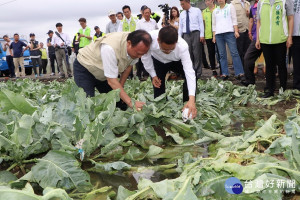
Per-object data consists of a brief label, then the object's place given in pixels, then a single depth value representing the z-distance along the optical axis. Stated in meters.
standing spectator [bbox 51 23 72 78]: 12.96
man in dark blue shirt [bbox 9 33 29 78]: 15.62
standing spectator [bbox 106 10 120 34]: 10.52
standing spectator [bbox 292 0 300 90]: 5.48
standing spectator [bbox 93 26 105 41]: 12.31
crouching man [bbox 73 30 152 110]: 3.74
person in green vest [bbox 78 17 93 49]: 11.71
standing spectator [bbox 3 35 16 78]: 16.74
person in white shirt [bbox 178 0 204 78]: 8.47
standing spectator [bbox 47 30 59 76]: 15.31
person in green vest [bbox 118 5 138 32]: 10.27
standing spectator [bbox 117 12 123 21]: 12.11
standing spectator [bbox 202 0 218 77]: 9.05
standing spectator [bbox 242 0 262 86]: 6.43
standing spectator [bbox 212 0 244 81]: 7.70
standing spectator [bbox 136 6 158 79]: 9.25
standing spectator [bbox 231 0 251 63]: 8.21
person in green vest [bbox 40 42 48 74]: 19.67
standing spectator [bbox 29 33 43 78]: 16.14
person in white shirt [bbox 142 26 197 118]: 3.90
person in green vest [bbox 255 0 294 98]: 5.52
